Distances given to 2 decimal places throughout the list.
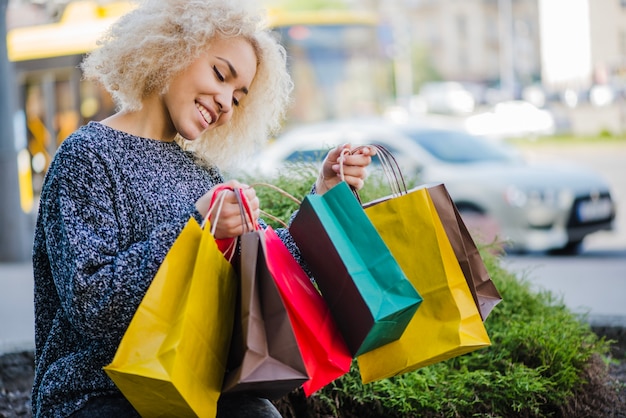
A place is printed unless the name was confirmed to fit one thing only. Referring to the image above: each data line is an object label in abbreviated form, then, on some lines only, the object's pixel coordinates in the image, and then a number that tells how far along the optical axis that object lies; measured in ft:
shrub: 10.18
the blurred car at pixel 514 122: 107.96
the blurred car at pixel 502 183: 31.83
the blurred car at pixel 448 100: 153.17
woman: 6.40
